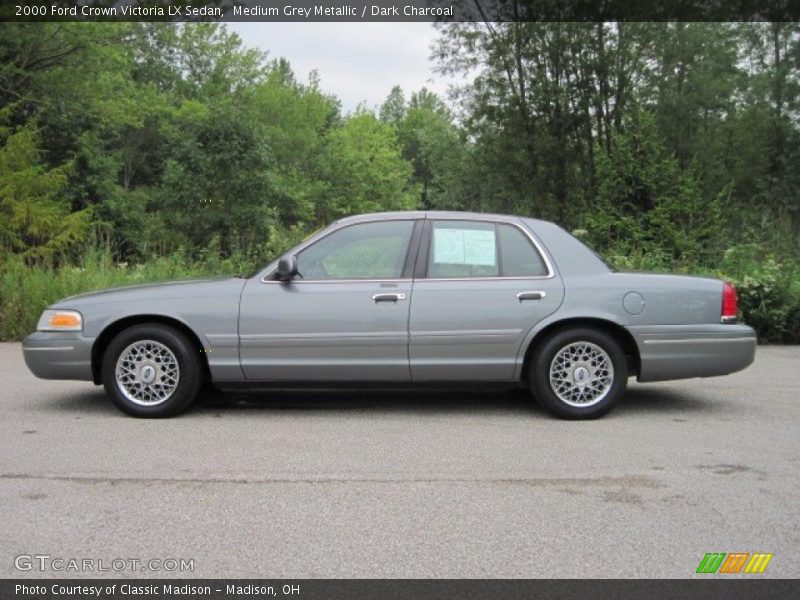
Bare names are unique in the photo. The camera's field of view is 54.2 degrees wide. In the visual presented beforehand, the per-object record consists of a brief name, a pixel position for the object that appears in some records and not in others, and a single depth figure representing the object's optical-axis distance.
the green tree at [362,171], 55.84
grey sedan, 5.98
